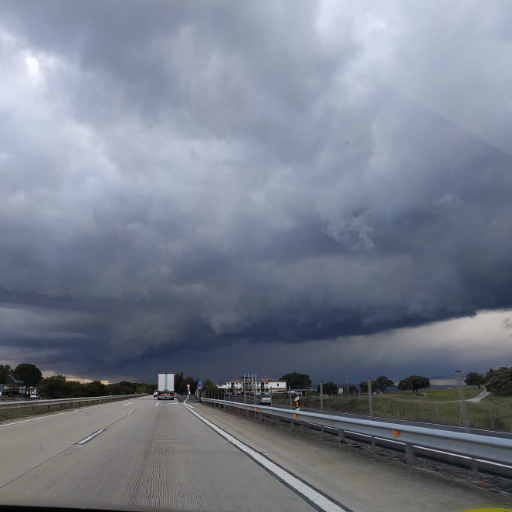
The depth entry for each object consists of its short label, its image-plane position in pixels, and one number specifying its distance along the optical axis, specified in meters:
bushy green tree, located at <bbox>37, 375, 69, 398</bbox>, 129.75
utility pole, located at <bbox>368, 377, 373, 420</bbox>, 12.20
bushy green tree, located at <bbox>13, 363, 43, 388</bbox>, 152.62
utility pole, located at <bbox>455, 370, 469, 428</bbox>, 8.66
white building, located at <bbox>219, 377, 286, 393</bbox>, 50.24
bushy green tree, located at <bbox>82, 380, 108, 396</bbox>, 155.25
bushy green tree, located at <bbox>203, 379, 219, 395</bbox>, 48.21
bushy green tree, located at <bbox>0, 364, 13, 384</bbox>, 168.55
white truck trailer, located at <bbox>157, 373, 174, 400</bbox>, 61.94
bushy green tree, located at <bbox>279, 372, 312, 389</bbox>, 154.23
